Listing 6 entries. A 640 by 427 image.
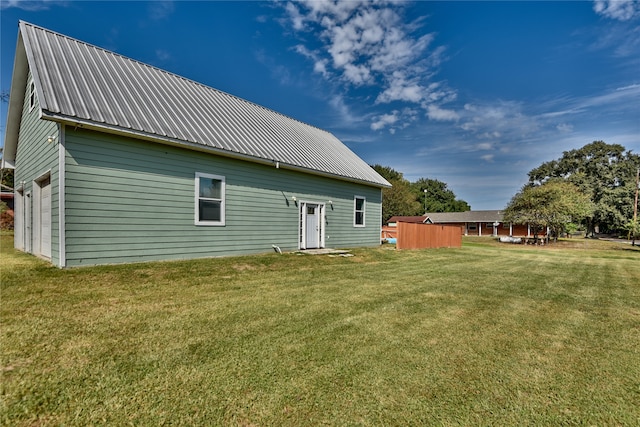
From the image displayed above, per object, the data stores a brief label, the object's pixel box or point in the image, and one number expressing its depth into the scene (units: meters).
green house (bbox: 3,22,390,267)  6.46
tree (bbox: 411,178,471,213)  65.25
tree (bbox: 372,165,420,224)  46.62
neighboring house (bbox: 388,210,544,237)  39.81
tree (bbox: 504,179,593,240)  25.45
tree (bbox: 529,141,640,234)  36.78
